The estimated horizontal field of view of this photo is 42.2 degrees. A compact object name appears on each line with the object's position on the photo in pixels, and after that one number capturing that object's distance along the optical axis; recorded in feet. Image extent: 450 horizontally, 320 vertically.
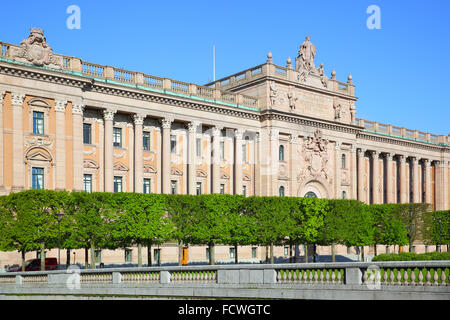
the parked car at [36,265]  156.46
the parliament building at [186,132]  167.53
